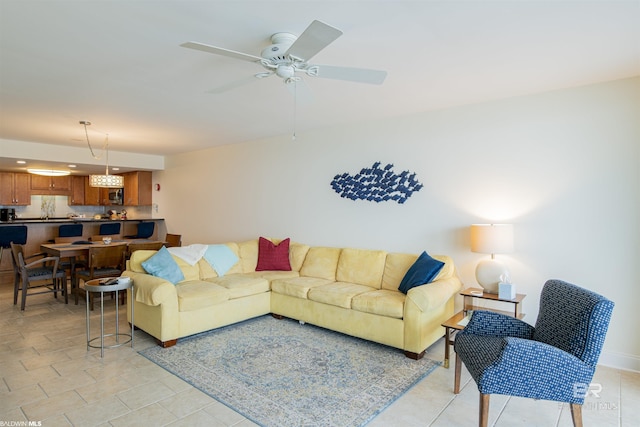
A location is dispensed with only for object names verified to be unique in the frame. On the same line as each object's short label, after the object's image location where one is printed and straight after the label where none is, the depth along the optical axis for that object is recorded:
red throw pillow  4.98
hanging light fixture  5.86
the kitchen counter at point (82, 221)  6.53
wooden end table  3.09
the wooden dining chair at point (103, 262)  4.73
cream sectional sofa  3.39
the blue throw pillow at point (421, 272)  3.56
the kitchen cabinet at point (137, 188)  7.89
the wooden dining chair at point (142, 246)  5.21
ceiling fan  1.93
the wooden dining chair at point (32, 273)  4.59
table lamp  3.33
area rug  2.44
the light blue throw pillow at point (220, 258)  4.66
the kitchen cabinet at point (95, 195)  8.94
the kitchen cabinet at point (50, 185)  8.41
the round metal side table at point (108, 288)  3.33
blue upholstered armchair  2.02
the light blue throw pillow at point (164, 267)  3.93
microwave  8.42
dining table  4.78
